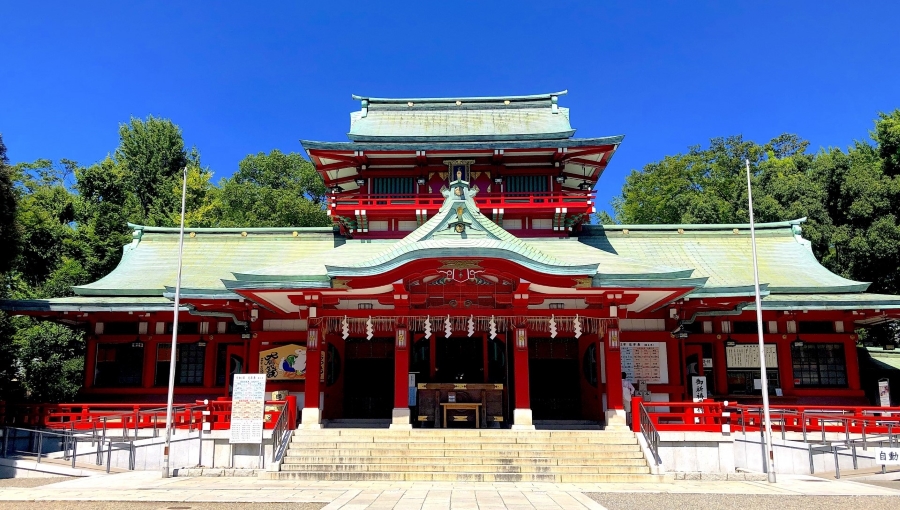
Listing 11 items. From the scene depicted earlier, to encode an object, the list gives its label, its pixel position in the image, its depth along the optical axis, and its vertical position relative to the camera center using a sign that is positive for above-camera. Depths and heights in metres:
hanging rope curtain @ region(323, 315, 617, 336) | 17.50 +1.06
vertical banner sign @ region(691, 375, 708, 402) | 19.48 -0.85
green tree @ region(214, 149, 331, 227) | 51.12 +14.61
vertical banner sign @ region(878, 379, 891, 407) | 19.36 -1.04
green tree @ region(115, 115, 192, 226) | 44.05 +14.82
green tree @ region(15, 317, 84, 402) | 27.70 -0.09
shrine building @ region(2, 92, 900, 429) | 16.92 +1.70
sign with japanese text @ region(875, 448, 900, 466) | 14.08 -2.19
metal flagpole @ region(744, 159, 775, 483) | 14.30 -1.20
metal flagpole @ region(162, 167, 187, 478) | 15.03 -0.68
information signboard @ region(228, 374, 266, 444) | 15.25 -1.18
